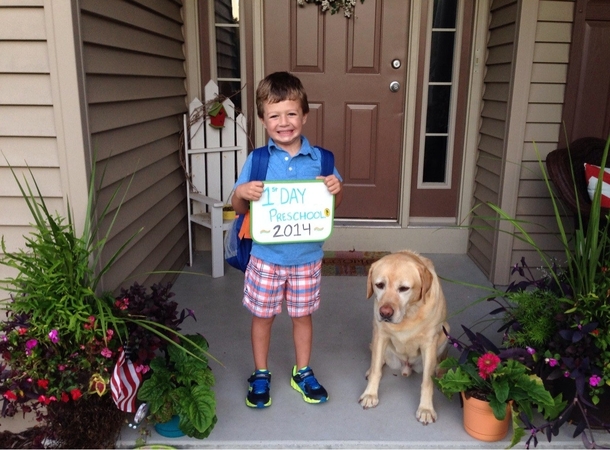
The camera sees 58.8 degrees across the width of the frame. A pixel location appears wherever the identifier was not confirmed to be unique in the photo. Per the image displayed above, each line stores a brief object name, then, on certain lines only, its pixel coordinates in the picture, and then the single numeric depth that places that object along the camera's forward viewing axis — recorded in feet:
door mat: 12.00
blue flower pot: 6.48
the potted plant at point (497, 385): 6.08
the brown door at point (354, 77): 12.17
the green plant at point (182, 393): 6.23
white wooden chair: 12.10
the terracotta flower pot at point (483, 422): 6.40
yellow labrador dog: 6.44
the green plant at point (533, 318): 6.56
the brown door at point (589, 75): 9.87
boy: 6.44
